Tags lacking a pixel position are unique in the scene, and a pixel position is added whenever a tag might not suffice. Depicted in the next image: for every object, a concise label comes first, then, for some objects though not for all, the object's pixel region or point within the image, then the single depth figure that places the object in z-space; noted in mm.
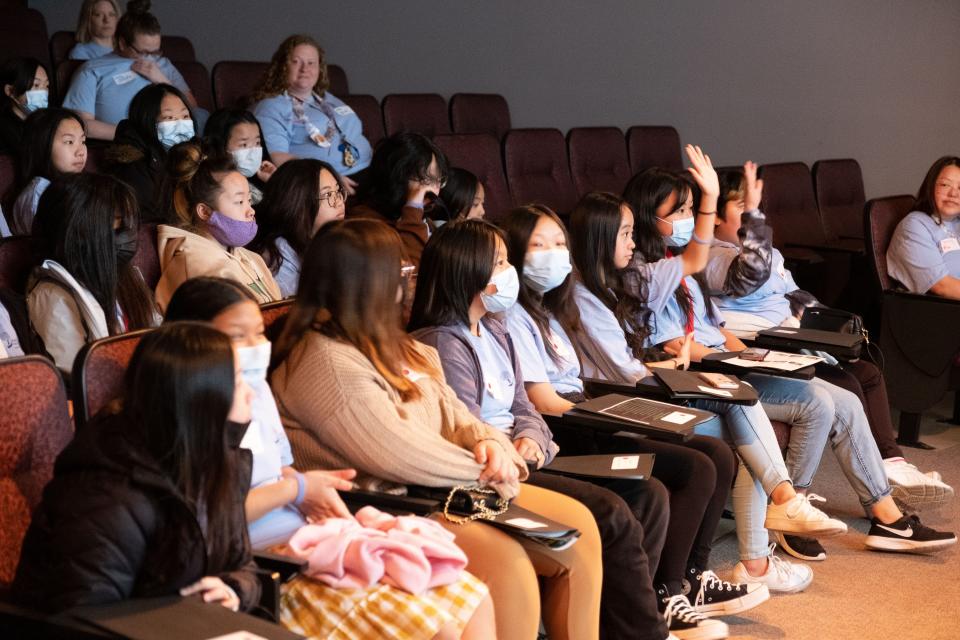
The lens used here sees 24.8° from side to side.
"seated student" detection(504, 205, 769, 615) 5375
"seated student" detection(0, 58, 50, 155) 8111
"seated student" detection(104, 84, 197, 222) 7476
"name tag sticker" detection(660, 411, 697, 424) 5152
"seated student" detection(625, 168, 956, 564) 6516
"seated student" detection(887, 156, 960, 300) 8529
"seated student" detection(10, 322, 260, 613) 3012
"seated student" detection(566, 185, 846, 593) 5977
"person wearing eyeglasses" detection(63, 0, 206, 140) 9013
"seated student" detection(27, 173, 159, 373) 4869
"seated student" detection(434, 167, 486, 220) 7473
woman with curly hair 9057
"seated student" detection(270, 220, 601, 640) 4158
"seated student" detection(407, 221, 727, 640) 4767
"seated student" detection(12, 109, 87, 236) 6703
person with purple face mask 5482
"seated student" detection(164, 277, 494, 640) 3590
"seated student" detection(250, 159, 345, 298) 6057
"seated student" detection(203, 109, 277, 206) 7634
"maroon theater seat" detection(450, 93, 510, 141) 11169
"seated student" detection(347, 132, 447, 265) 7014
